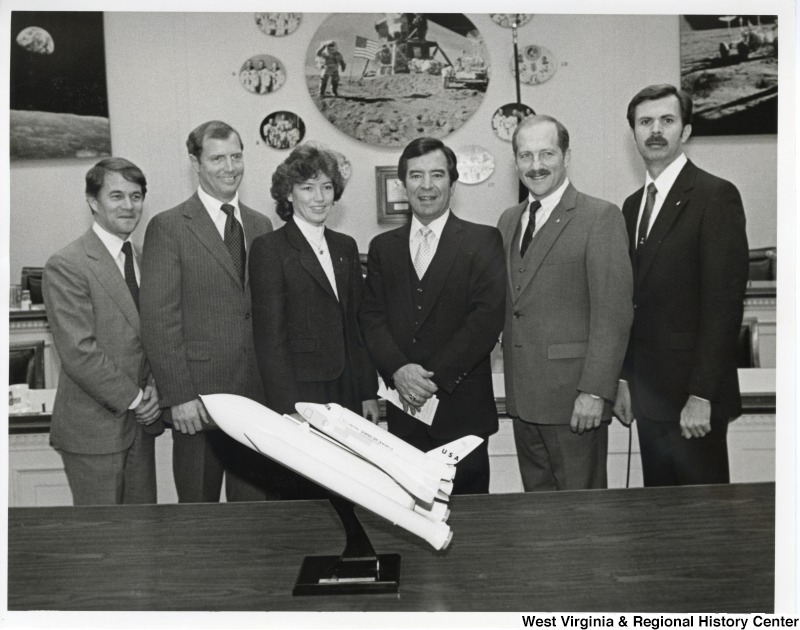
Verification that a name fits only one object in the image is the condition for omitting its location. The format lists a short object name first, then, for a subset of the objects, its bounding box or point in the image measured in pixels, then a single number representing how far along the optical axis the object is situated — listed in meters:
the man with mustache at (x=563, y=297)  3.05
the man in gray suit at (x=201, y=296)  3.09
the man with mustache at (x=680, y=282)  3.03
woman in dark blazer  3.10
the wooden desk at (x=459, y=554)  2.44
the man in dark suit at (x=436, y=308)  3.09
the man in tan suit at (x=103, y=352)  3.06
